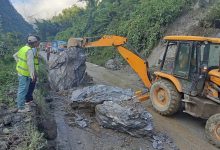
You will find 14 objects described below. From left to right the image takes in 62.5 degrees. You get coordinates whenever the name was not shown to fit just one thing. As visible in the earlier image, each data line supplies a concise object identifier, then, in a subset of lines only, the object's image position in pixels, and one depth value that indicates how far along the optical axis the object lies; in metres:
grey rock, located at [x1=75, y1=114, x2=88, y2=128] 4.08
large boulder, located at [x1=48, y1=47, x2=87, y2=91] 5.63
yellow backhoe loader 3.91
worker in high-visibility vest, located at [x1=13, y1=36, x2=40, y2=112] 3.35
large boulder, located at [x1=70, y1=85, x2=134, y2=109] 4.31
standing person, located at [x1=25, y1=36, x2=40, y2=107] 3.50
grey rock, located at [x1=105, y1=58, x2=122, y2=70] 9.18
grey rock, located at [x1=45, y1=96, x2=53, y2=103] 4.84
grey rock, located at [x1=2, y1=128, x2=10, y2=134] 2.78
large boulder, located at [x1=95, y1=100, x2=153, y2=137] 3.80
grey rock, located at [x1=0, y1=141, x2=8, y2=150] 2.49
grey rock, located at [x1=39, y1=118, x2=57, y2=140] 3.36
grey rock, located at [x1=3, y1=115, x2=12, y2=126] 2.97
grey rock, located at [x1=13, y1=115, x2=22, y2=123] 3.05
